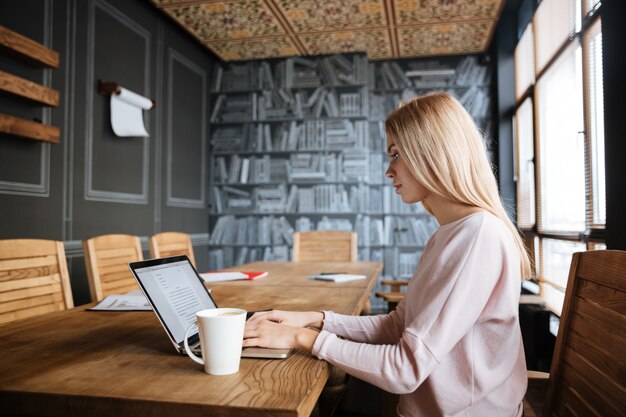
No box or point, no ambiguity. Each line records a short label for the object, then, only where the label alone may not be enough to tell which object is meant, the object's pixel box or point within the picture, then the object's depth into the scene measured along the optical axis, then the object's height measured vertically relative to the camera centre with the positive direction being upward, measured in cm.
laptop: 91 -17
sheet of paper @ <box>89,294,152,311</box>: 141 -27
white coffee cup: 76 -20
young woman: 87 -16
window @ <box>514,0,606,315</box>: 232 +49
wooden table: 69 -27
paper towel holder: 337 +92
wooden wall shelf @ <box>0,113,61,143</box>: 248 +49
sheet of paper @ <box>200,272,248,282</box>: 209 -27
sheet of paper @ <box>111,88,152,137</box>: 347 +79
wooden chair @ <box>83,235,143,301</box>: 197 -20
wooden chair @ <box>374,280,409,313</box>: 209 -36
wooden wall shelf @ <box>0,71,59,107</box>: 246 +70
